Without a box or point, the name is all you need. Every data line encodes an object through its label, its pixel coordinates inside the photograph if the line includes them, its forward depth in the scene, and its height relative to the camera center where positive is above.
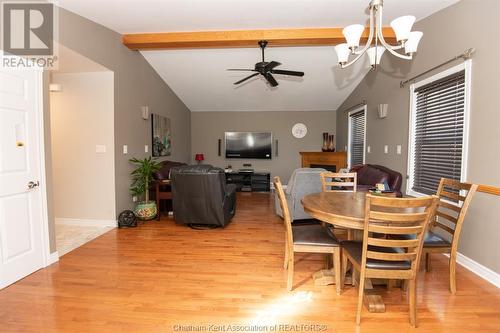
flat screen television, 7.96 +0.25
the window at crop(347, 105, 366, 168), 5.91 +0.39
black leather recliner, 3.97 -0.66
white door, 2.44 -0.25
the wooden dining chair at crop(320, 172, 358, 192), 3.26 -0.30
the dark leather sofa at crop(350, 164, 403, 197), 4.02 -0.38
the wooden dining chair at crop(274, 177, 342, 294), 2.32 -0.81
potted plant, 4.56 -0.59
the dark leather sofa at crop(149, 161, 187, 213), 4.82 -0.65
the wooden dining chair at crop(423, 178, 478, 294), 2.24 -0.71
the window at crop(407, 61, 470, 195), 3.06 +0.31
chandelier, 2.17 +1.00
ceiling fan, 4.12 +1.33
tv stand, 7.72 -0.81
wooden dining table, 1.98 -0.47
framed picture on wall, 5.54 +0.36
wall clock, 7.97 +0.68
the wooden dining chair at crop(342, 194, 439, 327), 1.74 -0.63
